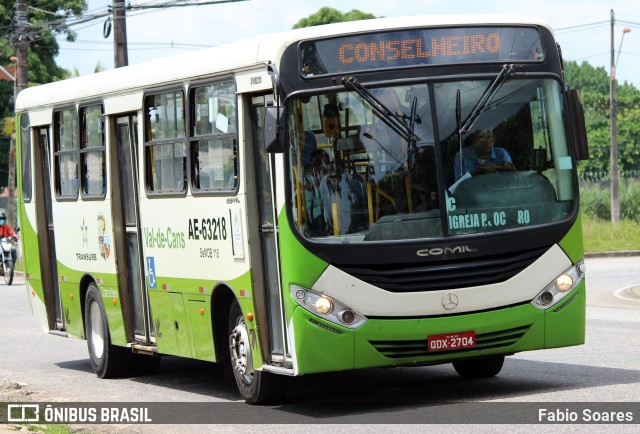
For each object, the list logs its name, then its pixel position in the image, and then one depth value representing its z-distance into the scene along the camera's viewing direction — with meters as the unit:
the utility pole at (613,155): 49.72
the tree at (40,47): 61.75
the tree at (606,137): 106.75
